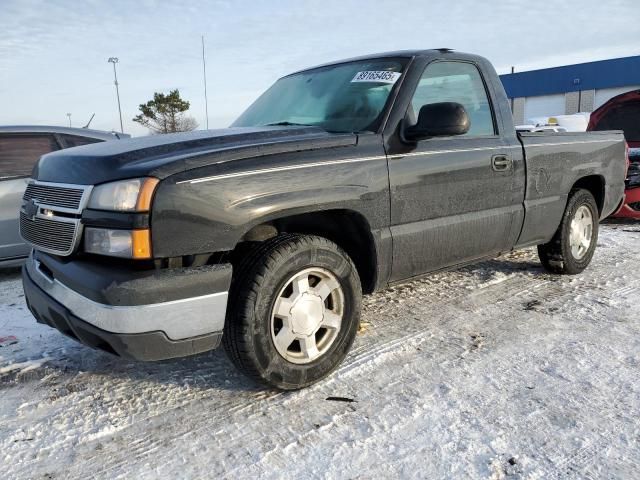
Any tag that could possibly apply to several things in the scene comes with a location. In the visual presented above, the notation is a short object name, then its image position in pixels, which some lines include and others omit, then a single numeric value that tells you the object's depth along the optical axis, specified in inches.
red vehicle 328.8
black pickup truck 91.7
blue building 1417.3
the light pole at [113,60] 1398.4
